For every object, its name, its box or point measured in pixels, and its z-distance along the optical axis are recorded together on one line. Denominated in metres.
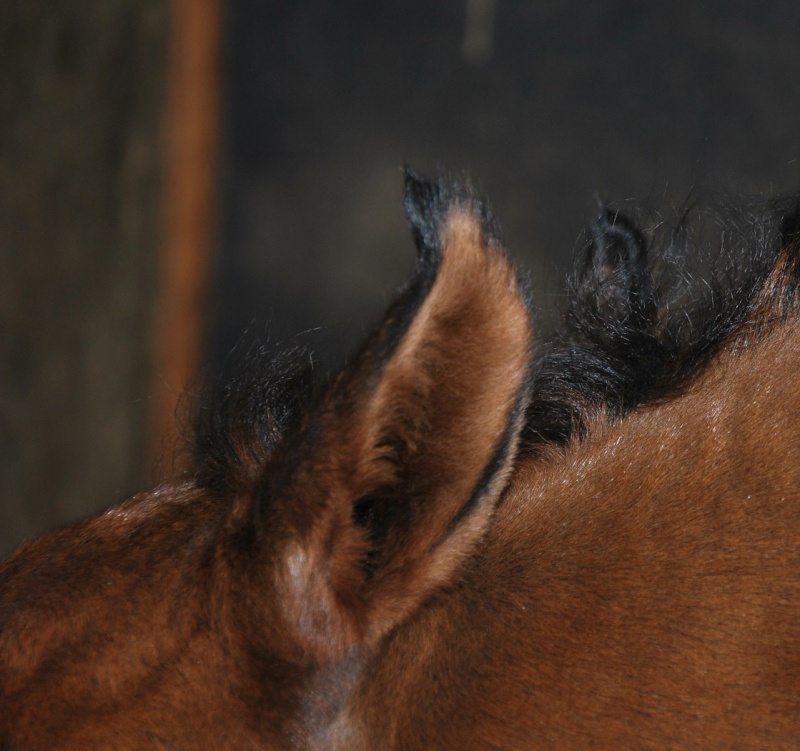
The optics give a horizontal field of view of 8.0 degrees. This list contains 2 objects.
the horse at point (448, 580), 1.60
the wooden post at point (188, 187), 4.38
